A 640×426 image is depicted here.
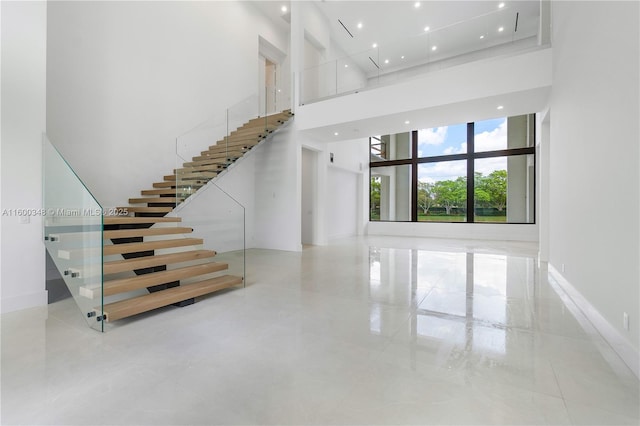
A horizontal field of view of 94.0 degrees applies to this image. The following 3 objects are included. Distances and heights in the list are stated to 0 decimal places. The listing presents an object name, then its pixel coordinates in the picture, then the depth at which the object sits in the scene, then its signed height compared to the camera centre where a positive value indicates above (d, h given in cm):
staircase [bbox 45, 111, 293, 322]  315 -56
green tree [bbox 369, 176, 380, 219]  1315 +73
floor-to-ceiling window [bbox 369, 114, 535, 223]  1078 +164
